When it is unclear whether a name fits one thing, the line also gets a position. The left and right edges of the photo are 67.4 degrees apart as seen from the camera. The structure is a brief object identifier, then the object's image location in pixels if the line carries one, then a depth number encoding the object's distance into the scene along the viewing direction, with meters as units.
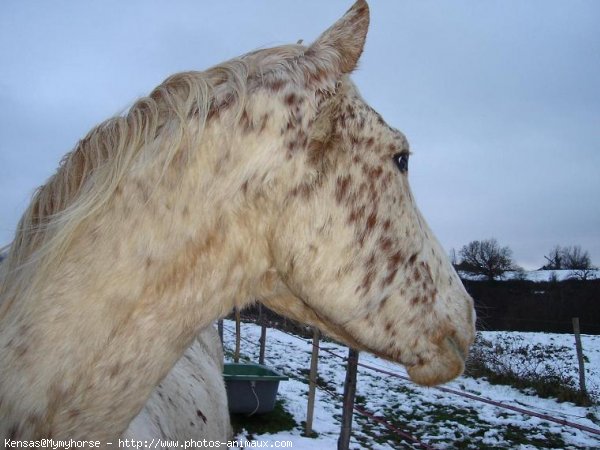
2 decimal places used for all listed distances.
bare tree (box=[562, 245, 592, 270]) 36.54
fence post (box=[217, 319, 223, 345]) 11.08
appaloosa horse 1.10
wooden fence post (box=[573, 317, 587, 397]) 8.65
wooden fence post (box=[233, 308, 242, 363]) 10.10
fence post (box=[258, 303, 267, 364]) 9.71
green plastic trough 6.72
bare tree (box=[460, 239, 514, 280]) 20.66
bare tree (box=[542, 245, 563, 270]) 36.16
